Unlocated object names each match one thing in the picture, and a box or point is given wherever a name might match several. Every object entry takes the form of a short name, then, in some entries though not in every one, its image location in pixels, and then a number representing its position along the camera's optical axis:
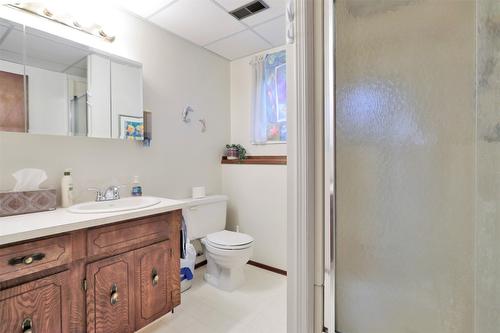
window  2.42
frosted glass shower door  0.56
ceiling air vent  1.75
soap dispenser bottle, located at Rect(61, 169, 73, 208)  1.49
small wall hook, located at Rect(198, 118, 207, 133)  2.47
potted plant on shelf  2.62
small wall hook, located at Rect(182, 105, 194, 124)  2.30
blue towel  1.72
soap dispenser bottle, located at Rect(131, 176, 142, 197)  1.85
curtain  2.49
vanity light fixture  1.38
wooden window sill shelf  2.34
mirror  1.33
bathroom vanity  1.00
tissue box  1.25
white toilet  1.97
